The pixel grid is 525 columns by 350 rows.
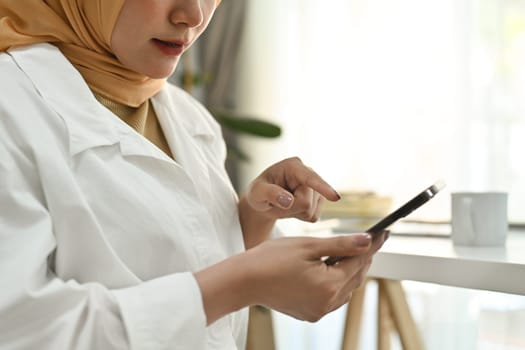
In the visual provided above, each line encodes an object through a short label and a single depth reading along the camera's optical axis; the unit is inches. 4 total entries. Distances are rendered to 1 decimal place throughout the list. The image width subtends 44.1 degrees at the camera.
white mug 43.0
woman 27.6
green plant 76.7
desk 34.5
